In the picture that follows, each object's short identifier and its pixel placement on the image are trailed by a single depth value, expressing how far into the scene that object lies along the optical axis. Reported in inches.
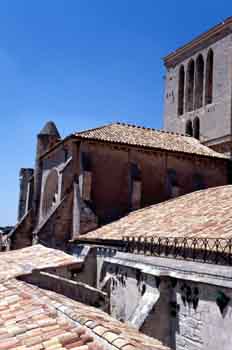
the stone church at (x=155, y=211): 407.2
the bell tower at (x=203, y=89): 1061.8
